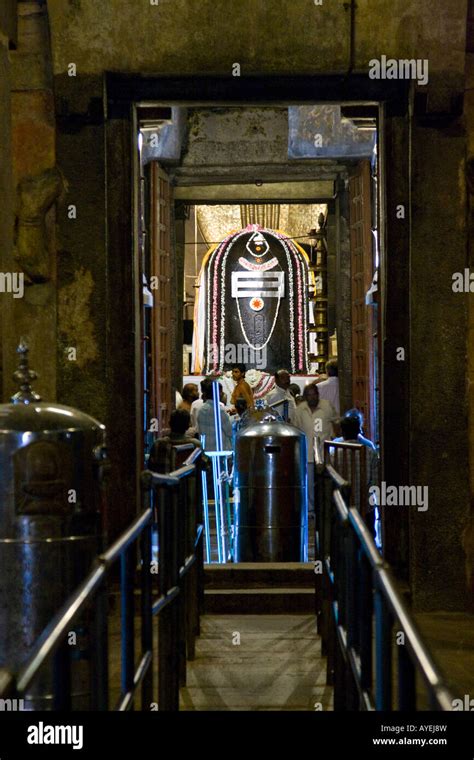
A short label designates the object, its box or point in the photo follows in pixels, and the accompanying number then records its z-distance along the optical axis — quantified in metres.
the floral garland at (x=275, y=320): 20.33
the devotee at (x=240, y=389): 17.14
